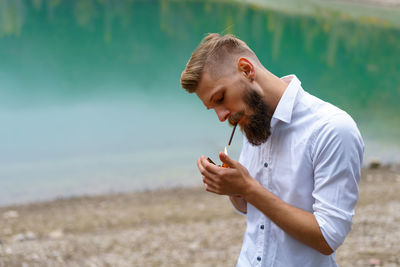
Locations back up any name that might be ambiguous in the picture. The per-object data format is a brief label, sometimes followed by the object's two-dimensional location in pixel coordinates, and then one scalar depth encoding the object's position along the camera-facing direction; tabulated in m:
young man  1.95
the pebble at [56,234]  6.52
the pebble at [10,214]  7.48
